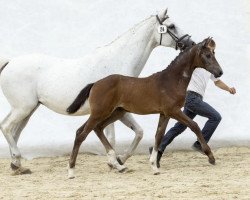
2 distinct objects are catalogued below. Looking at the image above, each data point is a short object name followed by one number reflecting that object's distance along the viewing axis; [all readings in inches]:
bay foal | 713.0
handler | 773.9
